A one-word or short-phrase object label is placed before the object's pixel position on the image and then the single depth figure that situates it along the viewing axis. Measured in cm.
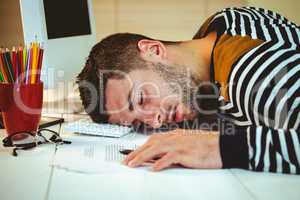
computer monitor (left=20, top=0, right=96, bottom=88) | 120
